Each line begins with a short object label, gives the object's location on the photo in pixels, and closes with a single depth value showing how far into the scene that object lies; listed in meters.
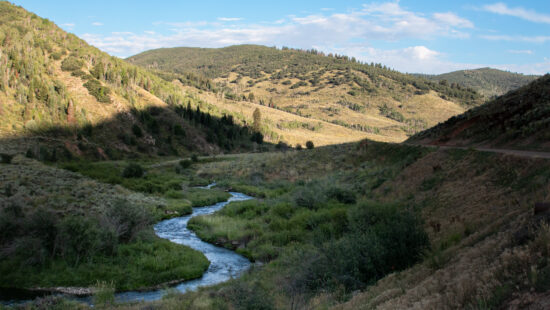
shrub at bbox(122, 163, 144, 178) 48.97
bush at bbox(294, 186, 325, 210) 29.69
